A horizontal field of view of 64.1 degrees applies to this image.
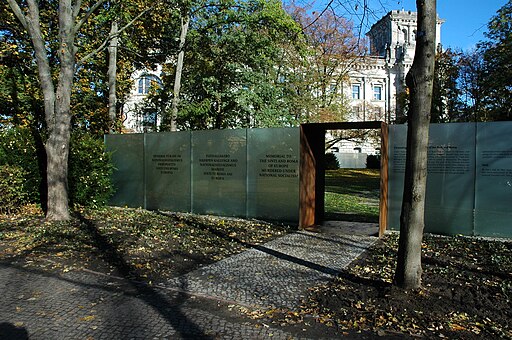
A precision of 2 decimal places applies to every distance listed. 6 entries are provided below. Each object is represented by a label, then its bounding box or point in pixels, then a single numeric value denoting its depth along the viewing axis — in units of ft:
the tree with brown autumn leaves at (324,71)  90.48
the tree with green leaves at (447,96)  101.60
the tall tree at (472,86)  93.50
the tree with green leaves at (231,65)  61.93
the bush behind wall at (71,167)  38.58
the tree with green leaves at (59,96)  34.01
